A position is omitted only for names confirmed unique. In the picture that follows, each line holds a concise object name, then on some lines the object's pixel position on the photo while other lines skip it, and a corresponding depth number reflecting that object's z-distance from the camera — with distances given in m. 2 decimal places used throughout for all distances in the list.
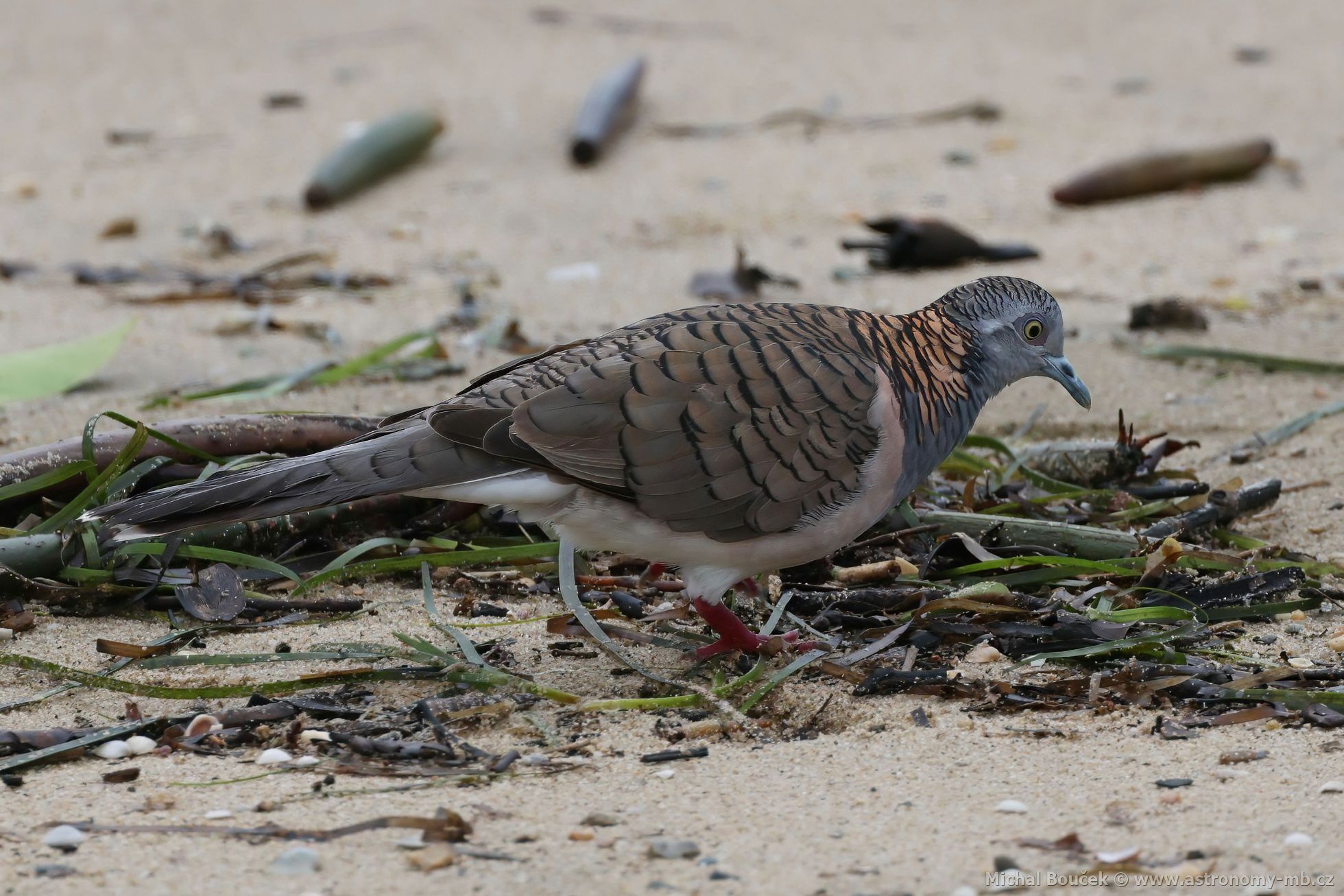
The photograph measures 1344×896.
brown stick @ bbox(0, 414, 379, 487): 8.62
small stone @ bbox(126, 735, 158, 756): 6.40
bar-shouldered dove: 6.86
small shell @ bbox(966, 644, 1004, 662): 7.32
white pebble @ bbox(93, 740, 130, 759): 6.36
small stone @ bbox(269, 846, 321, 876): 5.30
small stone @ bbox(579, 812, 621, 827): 5.69
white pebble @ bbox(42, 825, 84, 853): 5.46
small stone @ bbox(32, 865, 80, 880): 5.26
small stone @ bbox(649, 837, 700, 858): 5.44
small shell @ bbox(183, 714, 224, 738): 6.57
